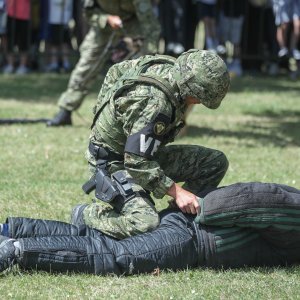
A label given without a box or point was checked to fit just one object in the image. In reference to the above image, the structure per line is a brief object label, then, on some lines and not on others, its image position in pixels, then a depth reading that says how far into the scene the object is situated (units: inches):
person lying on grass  183.0
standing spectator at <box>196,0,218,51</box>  585.0
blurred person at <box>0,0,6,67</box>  554.6
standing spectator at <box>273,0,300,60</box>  576.1
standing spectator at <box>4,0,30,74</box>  580.4
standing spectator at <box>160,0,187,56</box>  601.0
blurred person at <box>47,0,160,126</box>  350.3
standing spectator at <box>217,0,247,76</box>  605.9
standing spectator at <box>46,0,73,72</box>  585.0
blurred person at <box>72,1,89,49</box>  600.8
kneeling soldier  194.5
